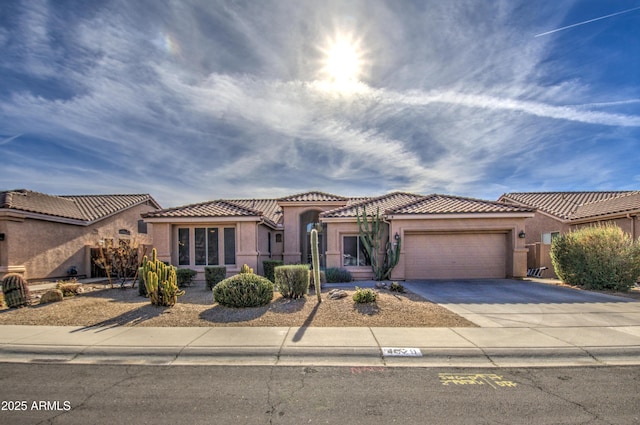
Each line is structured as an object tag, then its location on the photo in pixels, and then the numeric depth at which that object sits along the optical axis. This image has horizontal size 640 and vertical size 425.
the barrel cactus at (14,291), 10.28
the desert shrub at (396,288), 12.47
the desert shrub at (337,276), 15.59
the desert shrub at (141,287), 12.19
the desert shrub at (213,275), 13.98
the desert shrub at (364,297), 9.98
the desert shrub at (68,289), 12.06
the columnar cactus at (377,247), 15.84
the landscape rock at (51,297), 10.98
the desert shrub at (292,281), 10.77
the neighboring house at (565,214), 16.87
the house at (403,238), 16.48
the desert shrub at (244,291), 9.81
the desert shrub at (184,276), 14.45
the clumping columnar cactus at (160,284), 10.02
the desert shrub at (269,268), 16.35
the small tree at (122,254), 14.41
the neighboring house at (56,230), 15.82
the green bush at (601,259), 13.23
